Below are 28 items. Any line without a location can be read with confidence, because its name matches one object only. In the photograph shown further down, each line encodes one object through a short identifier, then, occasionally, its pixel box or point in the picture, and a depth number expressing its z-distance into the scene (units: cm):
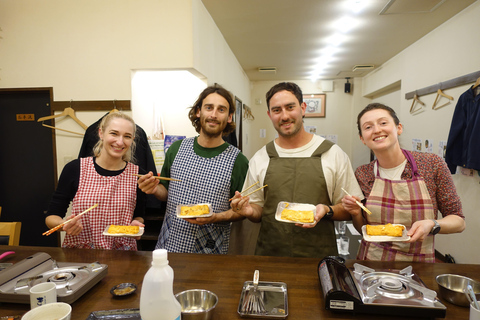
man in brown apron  187
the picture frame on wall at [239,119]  562
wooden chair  196
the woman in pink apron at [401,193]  168
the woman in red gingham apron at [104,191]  186
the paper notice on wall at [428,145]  449
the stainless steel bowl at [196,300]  111
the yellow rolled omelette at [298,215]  160
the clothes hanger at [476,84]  320
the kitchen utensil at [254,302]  109
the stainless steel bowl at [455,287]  110
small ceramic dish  119
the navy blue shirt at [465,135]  309
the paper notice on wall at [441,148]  412
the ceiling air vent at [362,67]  656
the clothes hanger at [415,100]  482
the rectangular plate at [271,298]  107
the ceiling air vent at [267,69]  683
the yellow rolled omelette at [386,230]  147
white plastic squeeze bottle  84
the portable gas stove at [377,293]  104
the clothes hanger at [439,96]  401
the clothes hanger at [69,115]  312
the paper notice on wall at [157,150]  340
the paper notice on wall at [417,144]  485
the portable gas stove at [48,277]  111
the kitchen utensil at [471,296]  95
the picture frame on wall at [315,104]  838
